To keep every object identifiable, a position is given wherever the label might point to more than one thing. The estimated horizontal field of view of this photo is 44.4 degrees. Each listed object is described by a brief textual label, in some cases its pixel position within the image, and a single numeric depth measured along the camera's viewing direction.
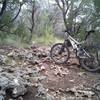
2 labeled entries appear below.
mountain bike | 3.08
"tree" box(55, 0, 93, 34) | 4.54
